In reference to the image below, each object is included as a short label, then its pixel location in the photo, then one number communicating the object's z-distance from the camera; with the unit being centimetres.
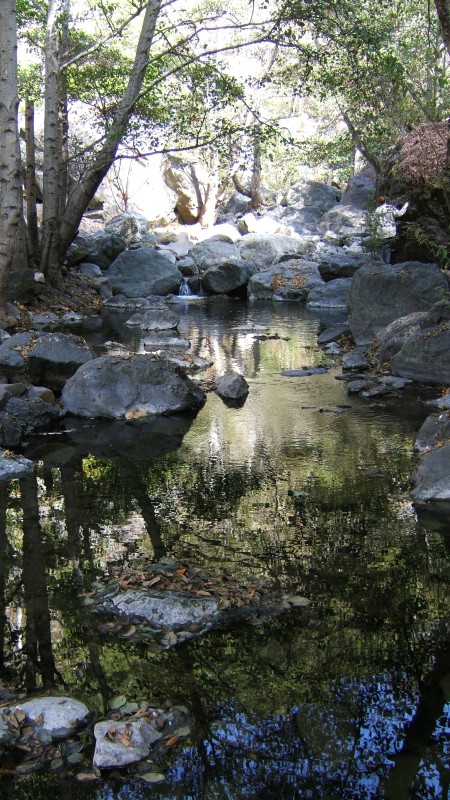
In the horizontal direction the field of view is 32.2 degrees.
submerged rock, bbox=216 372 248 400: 955
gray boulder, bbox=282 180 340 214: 3638
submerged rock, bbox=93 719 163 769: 308
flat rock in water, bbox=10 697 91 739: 327
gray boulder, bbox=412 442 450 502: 589
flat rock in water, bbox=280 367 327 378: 1082
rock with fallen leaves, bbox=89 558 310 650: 412
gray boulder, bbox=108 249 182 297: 2098
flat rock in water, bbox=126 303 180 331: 1558
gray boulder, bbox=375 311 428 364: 1067
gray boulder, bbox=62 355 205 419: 873
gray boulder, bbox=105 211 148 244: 2815
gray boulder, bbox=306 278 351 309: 1939
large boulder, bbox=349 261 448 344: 1227
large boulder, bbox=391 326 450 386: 976
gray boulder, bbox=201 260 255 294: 2217
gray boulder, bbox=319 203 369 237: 3134
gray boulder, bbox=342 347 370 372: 1105
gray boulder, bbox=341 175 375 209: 3280
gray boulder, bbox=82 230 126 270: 2281
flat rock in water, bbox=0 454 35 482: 666
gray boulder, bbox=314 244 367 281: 1988
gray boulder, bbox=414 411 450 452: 687
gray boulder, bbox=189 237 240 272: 2466
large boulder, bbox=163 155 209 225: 3578
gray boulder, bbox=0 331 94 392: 936
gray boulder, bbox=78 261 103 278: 2145
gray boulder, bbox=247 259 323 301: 2123
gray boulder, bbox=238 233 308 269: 2559
